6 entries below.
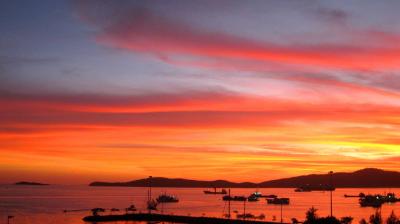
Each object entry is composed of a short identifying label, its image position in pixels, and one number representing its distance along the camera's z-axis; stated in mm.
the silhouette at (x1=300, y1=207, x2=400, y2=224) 49875
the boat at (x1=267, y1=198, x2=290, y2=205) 162075
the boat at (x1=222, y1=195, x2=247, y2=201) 190738
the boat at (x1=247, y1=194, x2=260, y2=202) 196625
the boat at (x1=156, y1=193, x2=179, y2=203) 168250
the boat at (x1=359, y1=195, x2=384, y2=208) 160750
